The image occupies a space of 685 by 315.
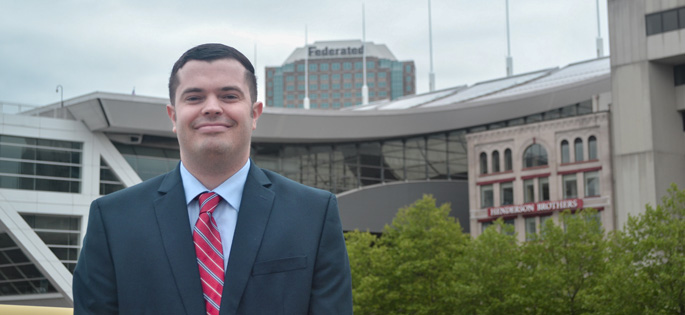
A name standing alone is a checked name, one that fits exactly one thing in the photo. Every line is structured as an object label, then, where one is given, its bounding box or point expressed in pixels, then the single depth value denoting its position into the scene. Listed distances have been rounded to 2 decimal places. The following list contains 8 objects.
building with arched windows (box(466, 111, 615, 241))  54.47
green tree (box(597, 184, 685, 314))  34.09
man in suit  3.41
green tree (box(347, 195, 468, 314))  40.84
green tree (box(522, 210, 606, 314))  37.78
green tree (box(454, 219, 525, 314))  38.69
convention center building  46.53
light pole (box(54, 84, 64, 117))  49.58
